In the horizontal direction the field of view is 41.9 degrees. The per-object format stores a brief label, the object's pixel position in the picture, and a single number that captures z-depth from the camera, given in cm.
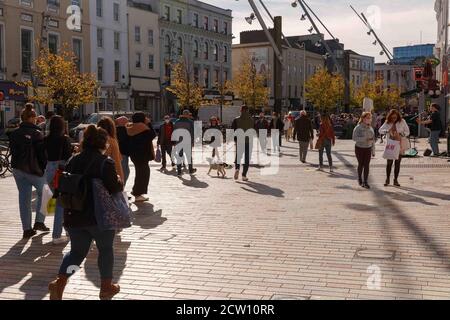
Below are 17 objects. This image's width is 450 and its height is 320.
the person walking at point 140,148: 1091
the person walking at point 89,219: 494
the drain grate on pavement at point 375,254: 662
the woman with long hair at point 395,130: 1252
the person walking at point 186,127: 1533
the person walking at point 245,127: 1380
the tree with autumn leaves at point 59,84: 3525
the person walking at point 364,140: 1227
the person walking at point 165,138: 1666
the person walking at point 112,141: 764
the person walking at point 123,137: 1095
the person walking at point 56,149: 764
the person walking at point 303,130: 1816
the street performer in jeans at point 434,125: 1828
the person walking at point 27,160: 797
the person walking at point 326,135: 1578
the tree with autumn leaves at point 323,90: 7169
